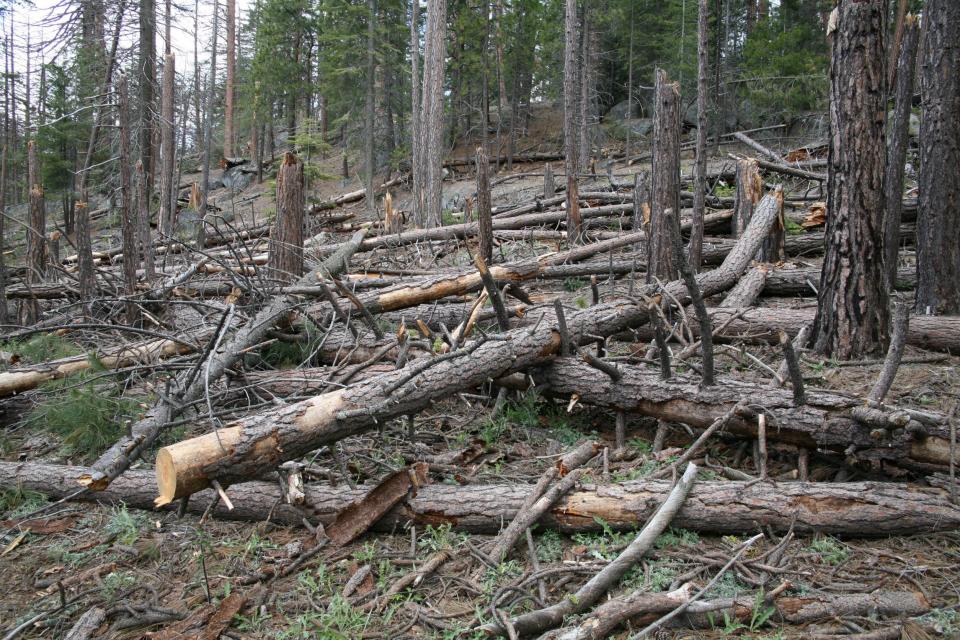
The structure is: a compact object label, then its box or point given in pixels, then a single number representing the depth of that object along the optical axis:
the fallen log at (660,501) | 3.49
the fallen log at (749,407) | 3.72
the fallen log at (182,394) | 3.84
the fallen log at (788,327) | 5.89
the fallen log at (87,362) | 5.88
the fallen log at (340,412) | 3.46
